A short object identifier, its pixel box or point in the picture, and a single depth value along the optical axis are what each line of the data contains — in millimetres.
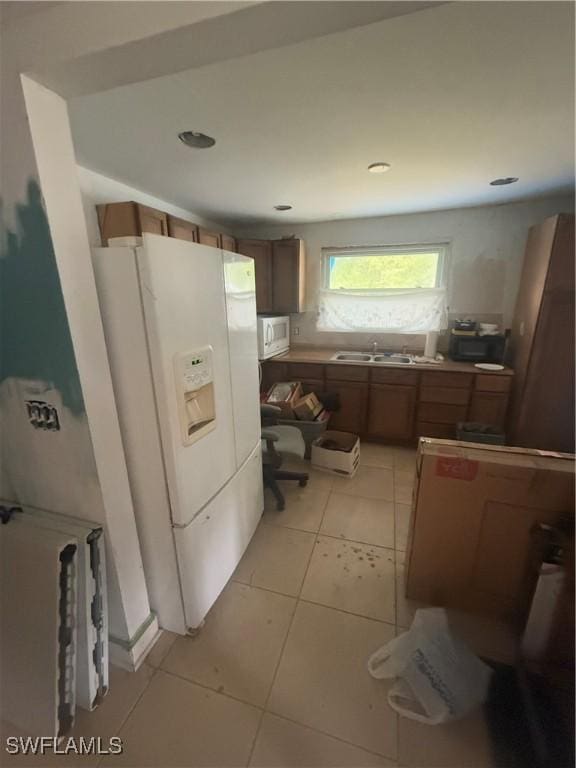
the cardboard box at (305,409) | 2777
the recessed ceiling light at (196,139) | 1551
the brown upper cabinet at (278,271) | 3279
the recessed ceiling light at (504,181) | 2160
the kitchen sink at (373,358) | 3106
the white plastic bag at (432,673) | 1105
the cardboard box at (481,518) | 1236
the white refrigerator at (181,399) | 1038
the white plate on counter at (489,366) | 2660
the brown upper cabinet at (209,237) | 2709
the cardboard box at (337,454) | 2529
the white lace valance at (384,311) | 3229
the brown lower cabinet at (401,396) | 2689
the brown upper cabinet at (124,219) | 2080
